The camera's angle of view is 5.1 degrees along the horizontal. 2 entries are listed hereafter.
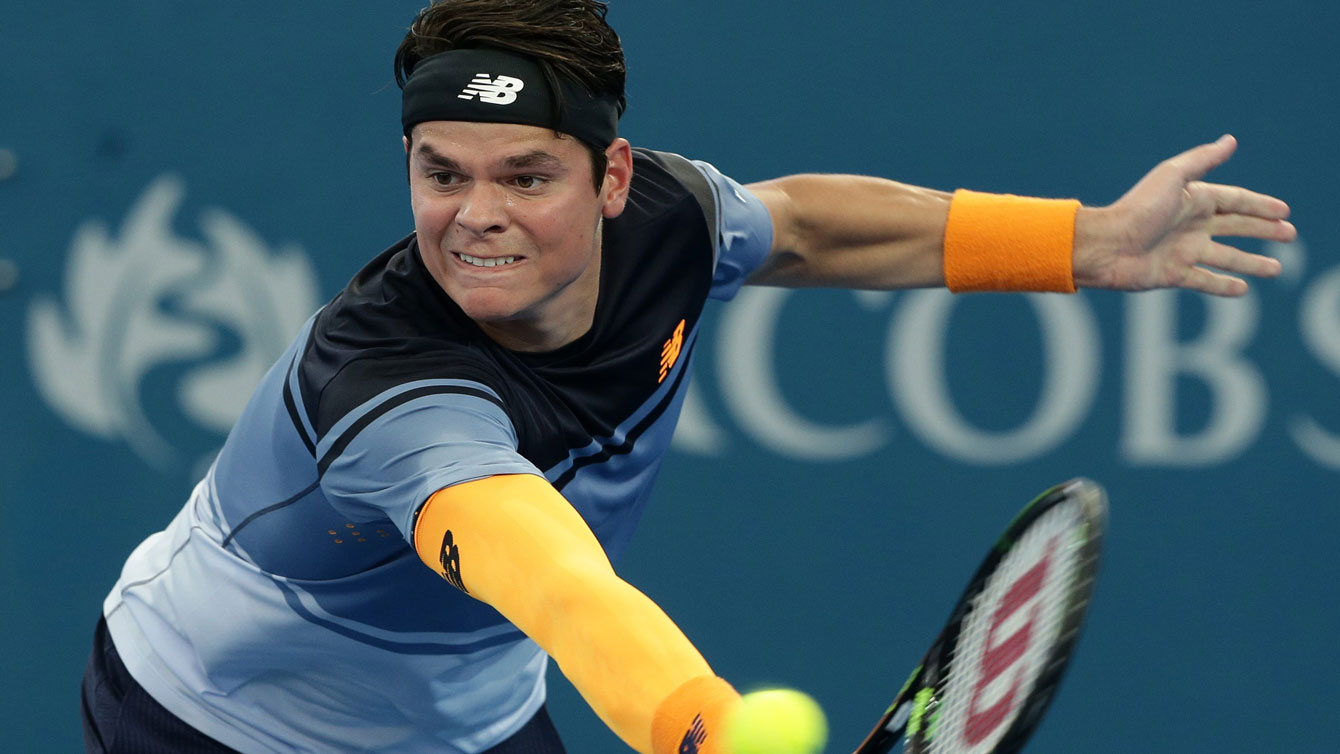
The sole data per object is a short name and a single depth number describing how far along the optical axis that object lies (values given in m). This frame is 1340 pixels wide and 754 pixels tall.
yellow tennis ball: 10.80
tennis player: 11.03
